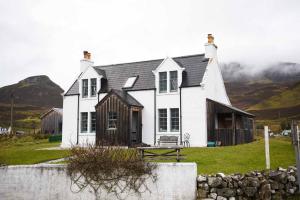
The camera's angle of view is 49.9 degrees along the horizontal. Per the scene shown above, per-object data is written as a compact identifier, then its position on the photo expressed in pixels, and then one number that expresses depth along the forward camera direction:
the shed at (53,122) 54.06
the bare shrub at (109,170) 12.74
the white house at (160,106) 25.66
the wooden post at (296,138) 9.60
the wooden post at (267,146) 13.05
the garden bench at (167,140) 25.41
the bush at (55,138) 42.78
